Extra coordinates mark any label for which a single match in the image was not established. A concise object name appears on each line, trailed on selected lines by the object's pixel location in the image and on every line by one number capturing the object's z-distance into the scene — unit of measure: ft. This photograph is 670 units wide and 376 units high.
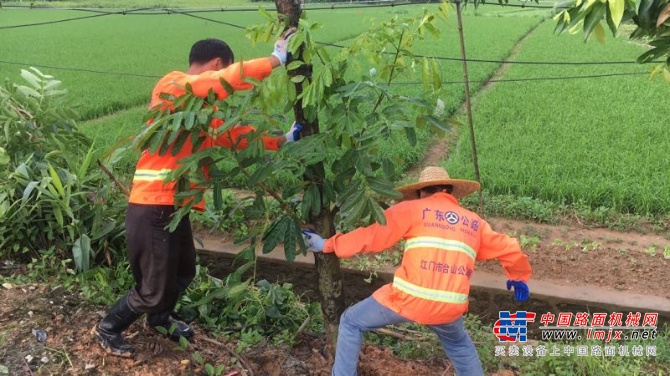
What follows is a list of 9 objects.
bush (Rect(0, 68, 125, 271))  11.65
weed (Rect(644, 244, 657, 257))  13.71
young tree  7.18
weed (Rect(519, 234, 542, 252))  14.21
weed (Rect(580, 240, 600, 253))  14.02
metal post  12.23
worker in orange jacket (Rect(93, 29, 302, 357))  8.00
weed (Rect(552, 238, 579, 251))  14.16
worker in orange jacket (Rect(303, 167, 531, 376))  7.57
